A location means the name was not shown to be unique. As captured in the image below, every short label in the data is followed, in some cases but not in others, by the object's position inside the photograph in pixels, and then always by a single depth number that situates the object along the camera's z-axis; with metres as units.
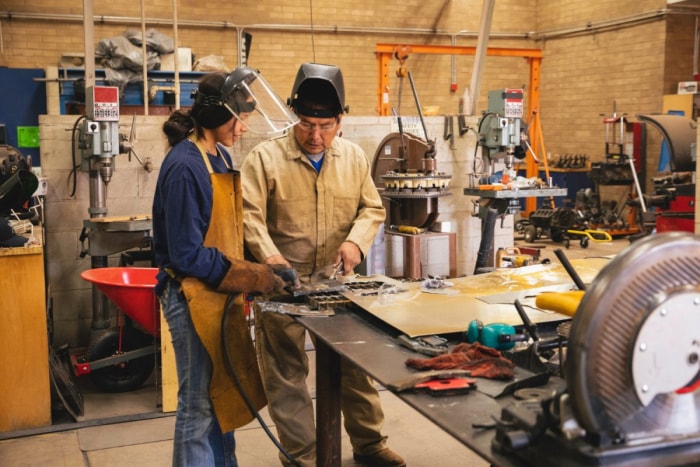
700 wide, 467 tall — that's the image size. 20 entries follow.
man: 2.68
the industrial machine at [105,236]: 3.94
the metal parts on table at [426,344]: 1.82
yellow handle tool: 1.73
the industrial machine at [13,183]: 3.42
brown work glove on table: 1.66
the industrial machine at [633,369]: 1.18
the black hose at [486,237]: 4.95
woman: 2.16
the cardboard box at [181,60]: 7.50
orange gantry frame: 6.93
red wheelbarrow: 3.54
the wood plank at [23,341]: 3.41
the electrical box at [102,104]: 4.01
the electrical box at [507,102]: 5.40
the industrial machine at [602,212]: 8.64
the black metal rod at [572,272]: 1.76
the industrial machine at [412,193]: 5.04
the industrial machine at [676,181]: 6.59
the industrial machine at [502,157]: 5.37
